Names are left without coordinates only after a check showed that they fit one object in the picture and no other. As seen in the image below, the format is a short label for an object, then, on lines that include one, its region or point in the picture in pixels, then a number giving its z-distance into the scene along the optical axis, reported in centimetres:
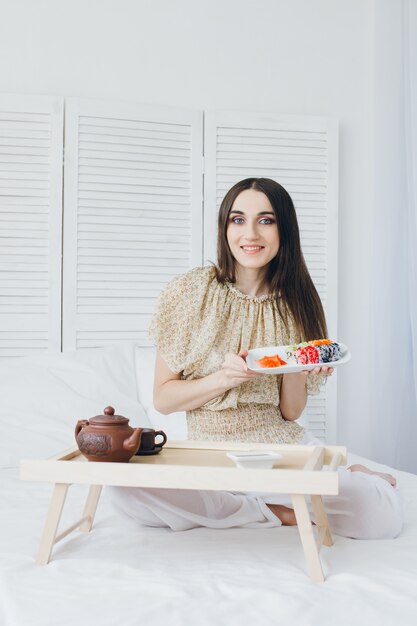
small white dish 142
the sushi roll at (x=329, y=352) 170
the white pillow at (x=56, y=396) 240
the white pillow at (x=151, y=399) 256
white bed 118
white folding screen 294
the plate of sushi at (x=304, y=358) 166
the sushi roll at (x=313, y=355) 170
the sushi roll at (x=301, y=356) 170
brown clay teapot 144
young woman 193
